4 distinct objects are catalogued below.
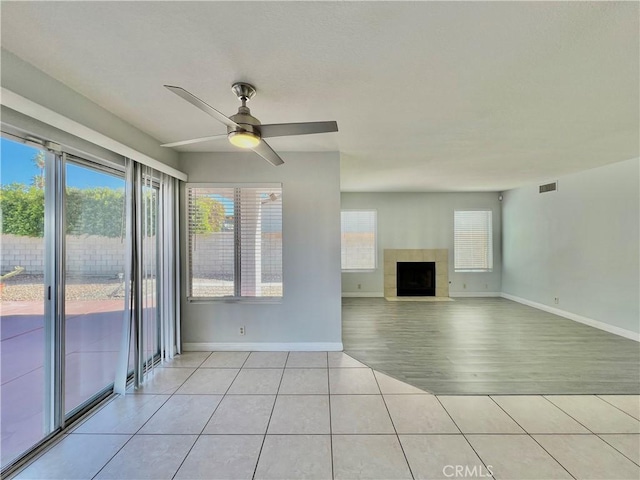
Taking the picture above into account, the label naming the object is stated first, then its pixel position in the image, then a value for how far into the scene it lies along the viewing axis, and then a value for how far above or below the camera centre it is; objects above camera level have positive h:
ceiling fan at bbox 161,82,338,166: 1.78 +0.76
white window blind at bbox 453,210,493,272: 7.07 +0.03
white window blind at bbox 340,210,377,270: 7.07 +0.03
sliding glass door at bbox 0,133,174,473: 1.83 -0.33
